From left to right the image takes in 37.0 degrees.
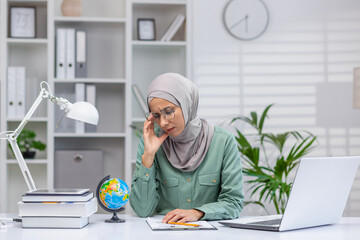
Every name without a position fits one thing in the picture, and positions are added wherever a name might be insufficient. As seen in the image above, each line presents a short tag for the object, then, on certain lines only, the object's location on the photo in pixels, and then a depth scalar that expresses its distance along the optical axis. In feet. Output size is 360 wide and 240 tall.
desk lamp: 6.23
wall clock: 12.75
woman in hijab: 7.07
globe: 6.19
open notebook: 5.84
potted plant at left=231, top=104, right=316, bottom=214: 11.37
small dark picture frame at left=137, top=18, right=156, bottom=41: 12.80
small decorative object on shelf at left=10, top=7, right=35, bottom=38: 12.41
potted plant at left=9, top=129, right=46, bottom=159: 12.20
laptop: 5.47
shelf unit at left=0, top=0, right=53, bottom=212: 12.58
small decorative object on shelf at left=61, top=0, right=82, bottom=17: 12.48
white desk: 5.46
